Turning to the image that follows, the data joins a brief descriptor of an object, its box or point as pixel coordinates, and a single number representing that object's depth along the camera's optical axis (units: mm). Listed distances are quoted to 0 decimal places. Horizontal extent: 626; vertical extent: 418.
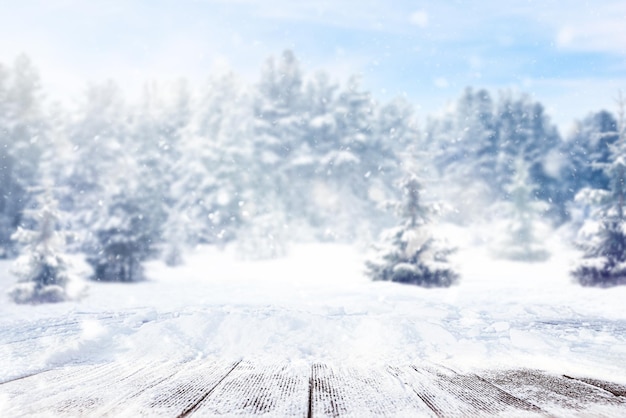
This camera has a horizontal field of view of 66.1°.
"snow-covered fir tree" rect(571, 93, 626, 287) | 13727
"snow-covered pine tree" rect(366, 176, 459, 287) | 14234
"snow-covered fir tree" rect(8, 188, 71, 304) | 12617
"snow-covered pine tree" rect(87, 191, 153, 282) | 17047
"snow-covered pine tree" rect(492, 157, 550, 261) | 24906
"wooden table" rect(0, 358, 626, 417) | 1869
